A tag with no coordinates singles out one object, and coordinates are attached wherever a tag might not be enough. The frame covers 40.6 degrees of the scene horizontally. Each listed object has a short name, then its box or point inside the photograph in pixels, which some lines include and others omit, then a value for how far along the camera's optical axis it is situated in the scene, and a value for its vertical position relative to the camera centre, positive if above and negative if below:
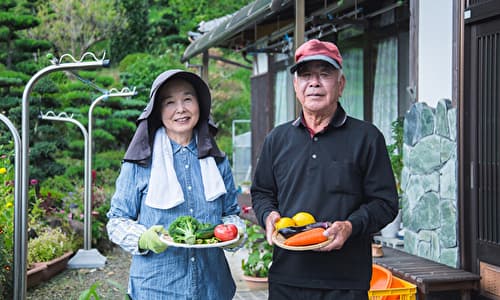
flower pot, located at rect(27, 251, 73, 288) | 6.59 -1.23
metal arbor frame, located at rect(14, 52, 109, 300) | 4.21 -0.33
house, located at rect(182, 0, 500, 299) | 4.30 +0.24
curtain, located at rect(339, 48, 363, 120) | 8.20 +0.87
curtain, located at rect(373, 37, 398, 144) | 7.28 +0.74
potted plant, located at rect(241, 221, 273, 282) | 6.29 -1.01
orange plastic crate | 4.02 -0.84
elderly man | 2.58 -0.12
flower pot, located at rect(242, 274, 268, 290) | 6.29 -1.22
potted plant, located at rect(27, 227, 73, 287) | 6.75 -1.13
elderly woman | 2.64 -0.16
